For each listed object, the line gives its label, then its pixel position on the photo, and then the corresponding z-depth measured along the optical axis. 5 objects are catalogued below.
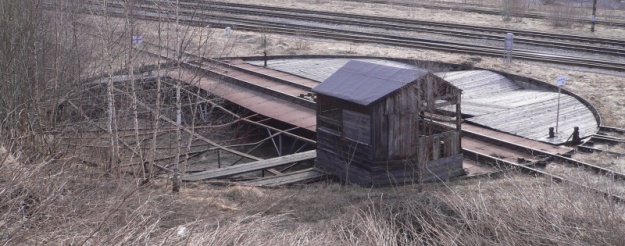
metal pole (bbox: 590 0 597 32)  33.21
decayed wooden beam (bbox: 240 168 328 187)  14.13
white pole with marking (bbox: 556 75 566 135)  16.58
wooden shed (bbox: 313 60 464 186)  13.10
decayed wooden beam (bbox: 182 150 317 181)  14.99
